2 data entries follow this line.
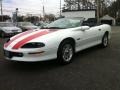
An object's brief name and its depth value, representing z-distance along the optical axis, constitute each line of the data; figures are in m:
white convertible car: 2.38
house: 30.92
